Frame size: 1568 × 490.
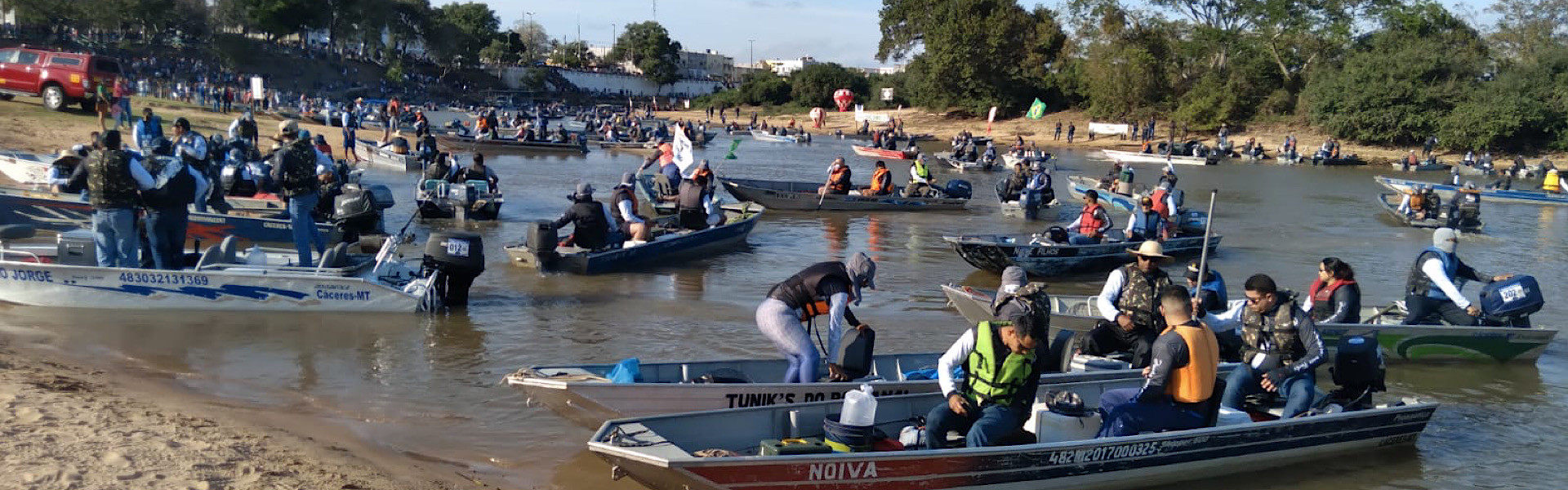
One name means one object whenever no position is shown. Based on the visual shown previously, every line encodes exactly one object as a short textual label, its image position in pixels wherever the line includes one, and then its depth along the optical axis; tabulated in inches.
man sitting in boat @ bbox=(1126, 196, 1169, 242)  715.4
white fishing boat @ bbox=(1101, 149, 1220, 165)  2020.2
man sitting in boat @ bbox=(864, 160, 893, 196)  1007.0
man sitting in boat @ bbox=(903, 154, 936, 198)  1029.3
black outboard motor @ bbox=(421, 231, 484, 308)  478.9
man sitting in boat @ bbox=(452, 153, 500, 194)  867.4
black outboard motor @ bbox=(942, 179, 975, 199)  1064.8
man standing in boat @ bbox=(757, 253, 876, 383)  312.2
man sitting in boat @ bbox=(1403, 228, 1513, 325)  459.2
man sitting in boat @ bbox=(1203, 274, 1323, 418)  330.0
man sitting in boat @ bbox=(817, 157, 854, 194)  994.7
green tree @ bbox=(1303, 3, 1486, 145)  2298.2
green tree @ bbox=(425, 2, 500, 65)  3609.7
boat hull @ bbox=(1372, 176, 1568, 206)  1338.6
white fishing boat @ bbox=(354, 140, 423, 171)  1170.6
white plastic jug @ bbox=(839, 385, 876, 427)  275.3
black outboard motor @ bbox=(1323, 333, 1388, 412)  345.7
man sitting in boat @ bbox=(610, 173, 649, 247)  639.8
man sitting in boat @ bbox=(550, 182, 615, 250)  605.0
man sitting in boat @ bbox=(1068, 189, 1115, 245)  690.3
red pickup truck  1211.9
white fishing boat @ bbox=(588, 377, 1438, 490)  258.1
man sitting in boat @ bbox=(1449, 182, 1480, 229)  1001.5
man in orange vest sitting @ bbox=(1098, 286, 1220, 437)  263.1
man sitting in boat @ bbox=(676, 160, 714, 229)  714.8
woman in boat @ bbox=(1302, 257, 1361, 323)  422.0
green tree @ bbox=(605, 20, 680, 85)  4473.4
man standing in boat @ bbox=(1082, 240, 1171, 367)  367.2
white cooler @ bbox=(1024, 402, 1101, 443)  291.6
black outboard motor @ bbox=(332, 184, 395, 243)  568.4
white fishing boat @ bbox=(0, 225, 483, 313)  445.1
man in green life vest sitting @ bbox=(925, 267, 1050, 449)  259.0
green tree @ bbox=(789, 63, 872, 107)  3572.8
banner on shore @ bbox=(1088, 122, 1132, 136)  2637.6
